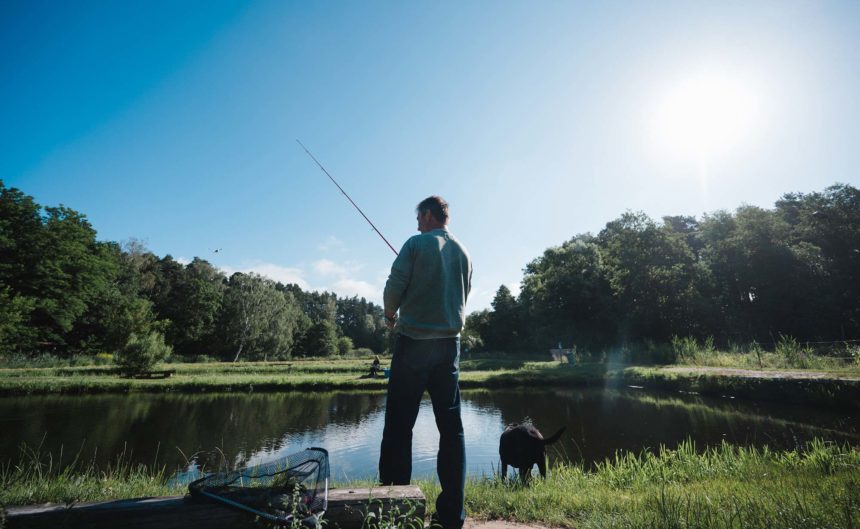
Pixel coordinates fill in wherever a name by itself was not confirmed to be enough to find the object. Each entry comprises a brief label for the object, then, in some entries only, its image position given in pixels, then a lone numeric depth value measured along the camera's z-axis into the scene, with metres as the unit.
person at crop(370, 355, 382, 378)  25.23
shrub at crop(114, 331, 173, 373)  23.34
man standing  2.58
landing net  2.10
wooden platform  1.97
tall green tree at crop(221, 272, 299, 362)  54.69
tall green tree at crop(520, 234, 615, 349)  33.84
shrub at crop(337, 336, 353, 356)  75.19
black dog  4.98
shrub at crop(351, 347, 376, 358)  68.05
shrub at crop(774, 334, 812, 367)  15.89
